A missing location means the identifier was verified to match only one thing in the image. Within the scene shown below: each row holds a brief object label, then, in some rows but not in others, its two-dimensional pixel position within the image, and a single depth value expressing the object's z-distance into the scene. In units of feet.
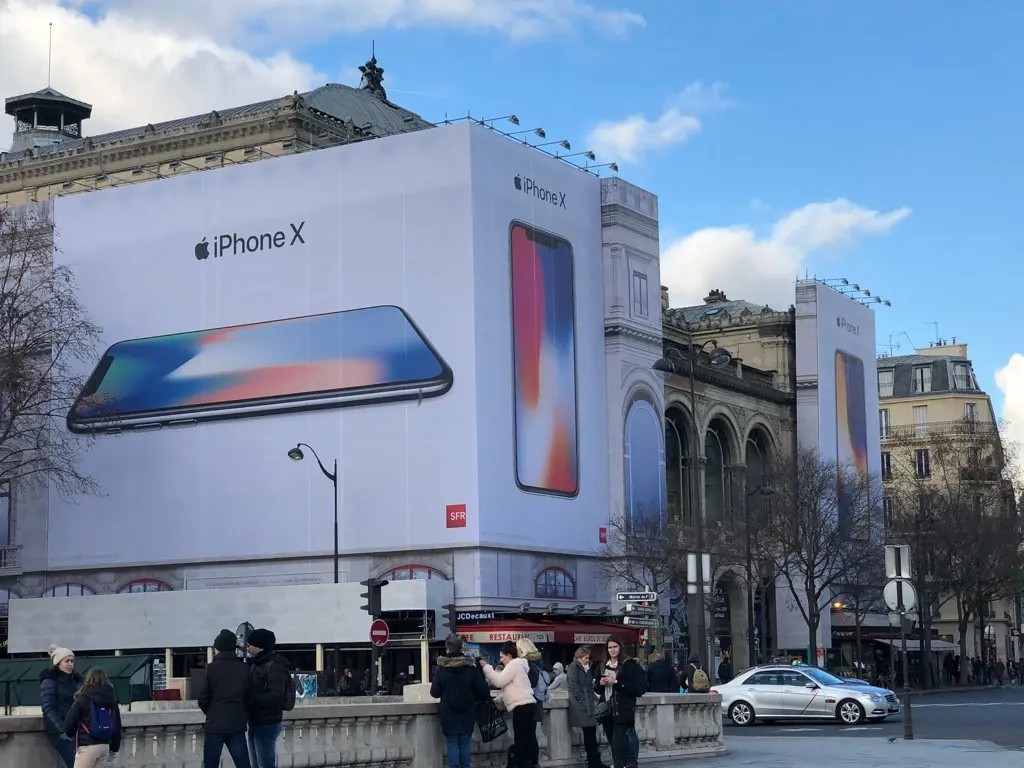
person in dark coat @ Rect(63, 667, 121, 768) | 51.39
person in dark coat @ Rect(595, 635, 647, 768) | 71.72
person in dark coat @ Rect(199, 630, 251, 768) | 52.80
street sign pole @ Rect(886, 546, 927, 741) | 95.14
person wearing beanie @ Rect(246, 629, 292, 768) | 53.47
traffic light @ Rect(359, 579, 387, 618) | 122.83
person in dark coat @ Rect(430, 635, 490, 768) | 65.05
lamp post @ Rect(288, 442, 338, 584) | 172.09
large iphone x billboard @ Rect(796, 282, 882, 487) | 270.05
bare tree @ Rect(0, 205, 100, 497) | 169.07
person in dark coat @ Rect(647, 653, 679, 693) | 95.55
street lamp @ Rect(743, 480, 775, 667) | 201.74
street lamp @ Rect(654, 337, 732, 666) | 156.35
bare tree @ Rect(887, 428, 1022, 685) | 265.75
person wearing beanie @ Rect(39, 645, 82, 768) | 52.70
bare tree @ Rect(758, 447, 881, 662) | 222.69
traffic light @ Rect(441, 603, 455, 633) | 142.42
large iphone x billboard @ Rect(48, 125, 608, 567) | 187.01
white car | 128.57
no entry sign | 123.39
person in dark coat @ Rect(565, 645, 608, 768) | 73.15
